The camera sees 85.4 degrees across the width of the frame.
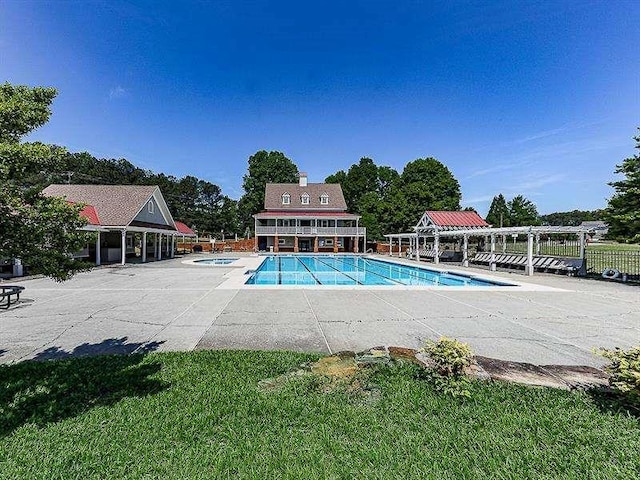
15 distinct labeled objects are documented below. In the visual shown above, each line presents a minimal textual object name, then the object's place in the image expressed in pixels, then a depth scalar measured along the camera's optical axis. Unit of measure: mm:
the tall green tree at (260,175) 62812
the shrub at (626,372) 3389
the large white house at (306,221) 40656
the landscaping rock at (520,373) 4141
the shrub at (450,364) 3943
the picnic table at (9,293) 7442
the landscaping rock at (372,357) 4672
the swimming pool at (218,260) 28978
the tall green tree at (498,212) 60344
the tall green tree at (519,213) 57844
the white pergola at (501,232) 18922
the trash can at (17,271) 16250
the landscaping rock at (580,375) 4091
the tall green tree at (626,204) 14633
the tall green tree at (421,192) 47156
